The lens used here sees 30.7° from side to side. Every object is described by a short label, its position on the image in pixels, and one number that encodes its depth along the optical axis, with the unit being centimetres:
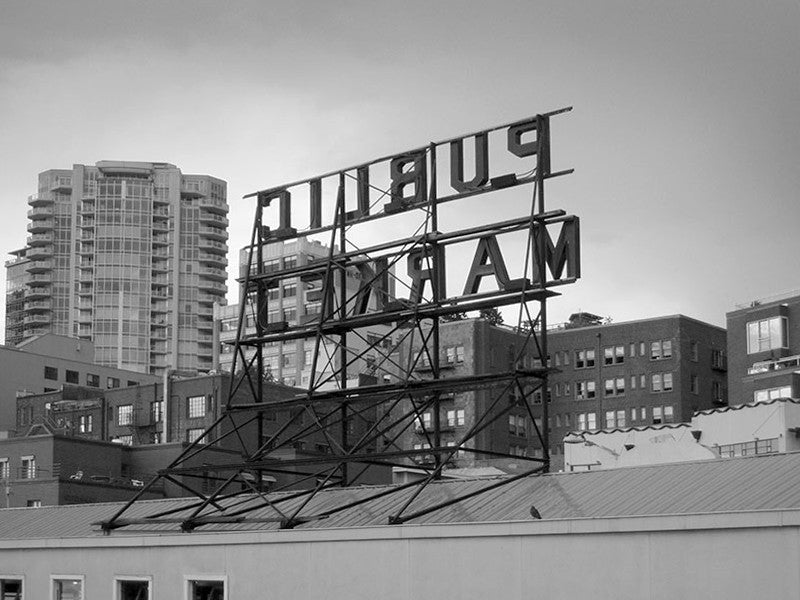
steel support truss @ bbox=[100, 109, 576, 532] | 4962
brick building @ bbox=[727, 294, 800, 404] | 12169
